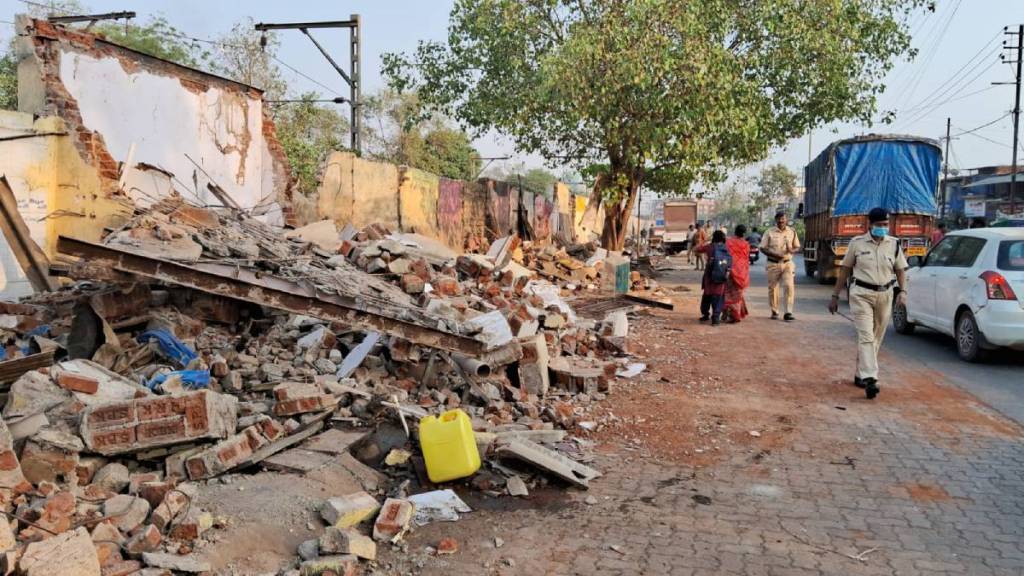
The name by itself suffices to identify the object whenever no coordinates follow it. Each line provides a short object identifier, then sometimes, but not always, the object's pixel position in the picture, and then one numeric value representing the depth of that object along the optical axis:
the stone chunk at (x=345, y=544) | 3.65
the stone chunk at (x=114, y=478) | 4.27
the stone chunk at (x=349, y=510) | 4.08
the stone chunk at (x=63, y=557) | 3.13
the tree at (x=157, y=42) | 29.64
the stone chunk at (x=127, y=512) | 3.78
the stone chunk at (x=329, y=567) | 3.51
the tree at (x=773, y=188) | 67.31
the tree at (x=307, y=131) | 24.81
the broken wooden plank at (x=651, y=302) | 13.28
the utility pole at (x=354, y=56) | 19.86
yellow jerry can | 4.66
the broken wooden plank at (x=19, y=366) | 4.98
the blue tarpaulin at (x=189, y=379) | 5.77
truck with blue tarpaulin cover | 17.66
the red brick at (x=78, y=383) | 5.04
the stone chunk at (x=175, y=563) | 3.49
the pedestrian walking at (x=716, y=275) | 11.72
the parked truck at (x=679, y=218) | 40.31
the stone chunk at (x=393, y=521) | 3.96
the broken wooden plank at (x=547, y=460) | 4.74
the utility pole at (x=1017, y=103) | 31.53
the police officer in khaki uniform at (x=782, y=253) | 11.82
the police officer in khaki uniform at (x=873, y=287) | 7.11
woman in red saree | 11.88
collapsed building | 4.07
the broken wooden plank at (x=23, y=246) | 7.52
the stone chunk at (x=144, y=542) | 3.58
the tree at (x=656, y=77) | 15.34
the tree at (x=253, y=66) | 28.98
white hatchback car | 8.47
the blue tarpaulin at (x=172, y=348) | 6.62
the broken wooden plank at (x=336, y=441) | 5.01
